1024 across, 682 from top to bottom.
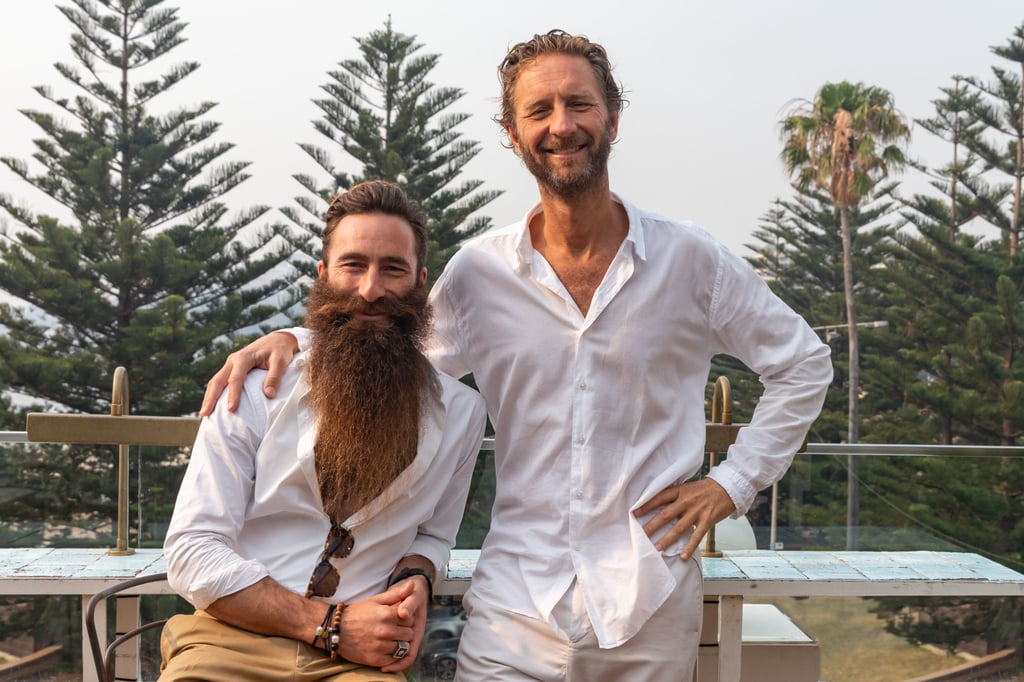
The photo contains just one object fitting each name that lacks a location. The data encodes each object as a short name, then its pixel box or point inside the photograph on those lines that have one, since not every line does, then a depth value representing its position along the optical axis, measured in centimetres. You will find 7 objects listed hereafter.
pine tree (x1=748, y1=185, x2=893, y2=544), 2817
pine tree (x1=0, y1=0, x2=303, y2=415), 2416
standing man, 177
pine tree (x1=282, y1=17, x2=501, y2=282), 2598
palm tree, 3110
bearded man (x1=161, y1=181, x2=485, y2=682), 162
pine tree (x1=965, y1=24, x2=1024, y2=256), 2691
